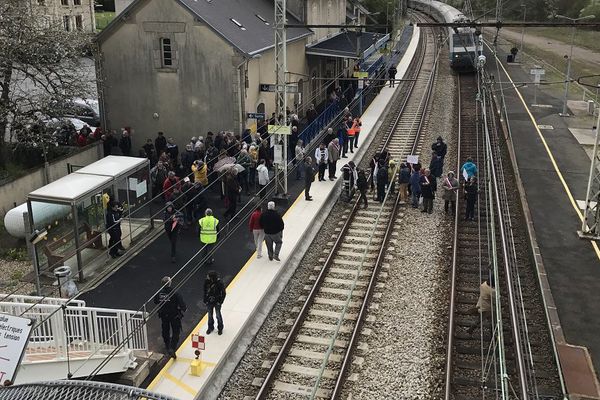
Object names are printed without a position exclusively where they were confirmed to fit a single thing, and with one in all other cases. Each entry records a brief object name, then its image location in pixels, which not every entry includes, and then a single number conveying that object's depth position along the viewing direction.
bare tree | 20.02
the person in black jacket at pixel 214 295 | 12.70
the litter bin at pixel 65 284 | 13.21
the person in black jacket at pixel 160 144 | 22.89
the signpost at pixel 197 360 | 11.61
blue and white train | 42.10
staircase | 10.19
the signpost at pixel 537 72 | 32.30
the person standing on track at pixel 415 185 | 20.38
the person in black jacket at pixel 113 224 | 16.47
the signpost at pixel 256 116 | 22.63
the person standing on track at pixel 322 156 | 22.23
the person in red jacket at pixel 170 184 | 18.20
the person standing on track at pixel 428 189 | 20.17
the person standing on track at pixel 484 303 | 13.56
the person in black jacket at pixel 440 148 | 23.14
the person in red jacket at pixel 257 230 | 16.12
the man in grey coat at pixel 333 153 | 22.42
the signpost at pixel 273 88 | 20.48
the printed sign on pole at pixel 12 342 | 7.59
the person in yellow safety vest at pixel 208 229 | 15.39
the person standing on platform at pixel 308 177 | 20.33
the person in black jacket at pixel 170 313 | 11.80
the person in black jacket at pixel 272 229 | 15.86
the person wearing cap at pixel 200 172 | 19.58
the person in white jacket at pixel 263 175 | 20.31
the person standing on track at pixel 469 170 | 20.48
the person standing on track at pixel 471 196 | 19.33
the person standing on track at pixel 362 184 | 20.72
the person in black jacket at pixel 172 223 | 15.97
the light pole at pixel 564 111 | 32.04
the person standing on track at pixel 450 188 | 19.90
